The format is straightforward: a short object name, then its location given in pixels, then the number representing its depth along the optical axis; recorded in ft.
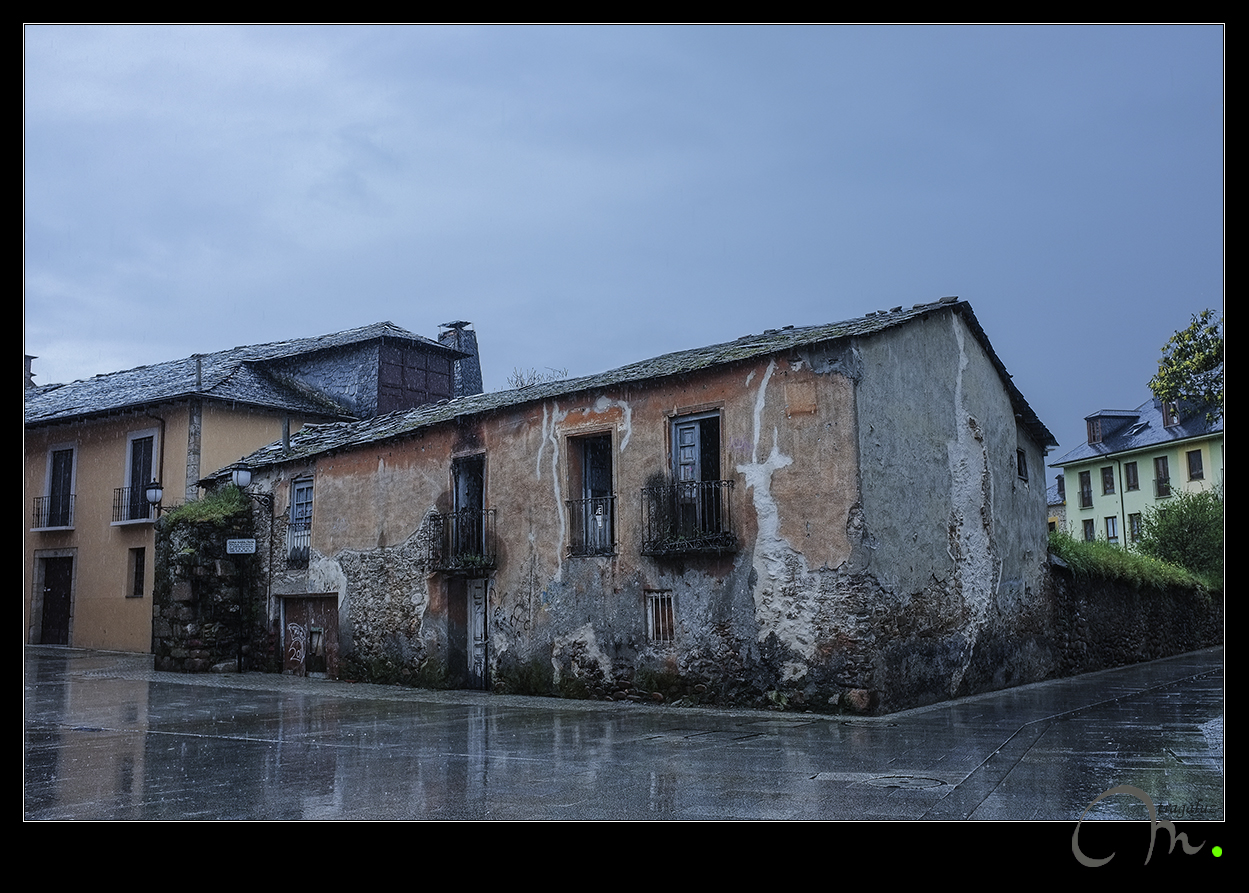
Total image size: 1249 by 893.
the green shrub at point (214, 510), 61.77
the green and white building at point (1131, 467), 140.97
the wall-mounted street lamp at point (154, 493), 68.64
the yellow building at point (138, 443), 77.97
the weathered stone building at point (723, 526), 40.83
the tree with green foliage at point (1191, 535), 102.12
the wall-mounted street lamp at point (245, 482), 62.03
